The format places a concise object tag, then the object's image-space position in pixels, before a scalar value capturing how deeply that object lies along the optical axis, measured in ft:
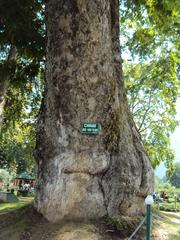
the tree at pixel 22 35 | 26.07
